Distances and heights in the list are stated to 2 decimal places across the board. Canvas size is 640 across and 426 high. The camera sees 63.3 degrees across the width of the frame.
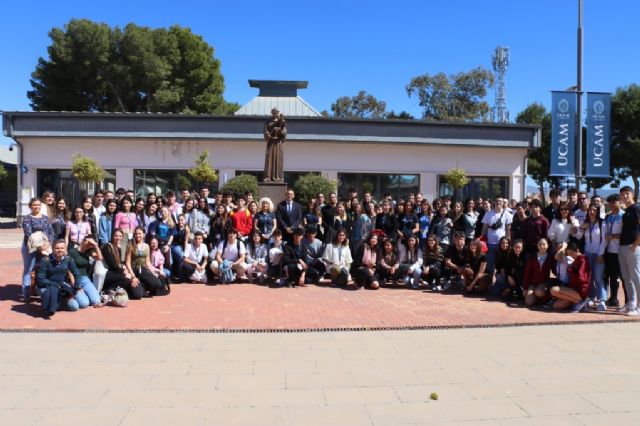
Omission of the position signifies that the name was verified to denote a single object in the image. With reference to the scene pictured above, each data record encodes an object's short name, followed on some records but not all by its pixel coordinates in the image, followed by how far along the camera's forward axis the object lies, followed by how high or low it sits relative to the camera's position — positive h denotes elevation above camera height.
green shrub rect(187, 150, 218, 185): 22.58 +1.41
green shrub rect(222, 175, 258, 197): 18.24 +0.68
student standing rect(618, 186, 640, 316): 7.94 -0.55
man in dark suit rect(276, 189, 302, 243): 11.22 -0.20
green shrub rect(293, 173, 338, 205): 18.67 +0.68
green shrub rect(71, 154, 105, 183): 21.45 +1.31
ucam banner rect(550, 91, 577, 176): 15.22 +2.58
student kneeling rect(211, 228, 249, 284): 10.48 -1.15
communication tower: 51.75 +14.49
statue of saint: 15.16 +1.70
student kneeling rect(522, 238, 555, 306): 8.56 -1.07
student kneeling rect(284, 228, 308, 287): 10.24 -1.16
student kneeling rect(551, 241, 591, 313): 8.20 -1.21
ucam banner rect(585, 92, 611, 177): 15.18 +2.35
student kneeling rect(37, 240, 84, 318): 7.45 -1.22
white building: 23.88 +2.69
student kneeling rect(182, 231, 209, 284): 10.41 -1.16
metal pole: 15.02 +3.30
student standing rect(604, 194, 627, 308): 8.29 -0.52
